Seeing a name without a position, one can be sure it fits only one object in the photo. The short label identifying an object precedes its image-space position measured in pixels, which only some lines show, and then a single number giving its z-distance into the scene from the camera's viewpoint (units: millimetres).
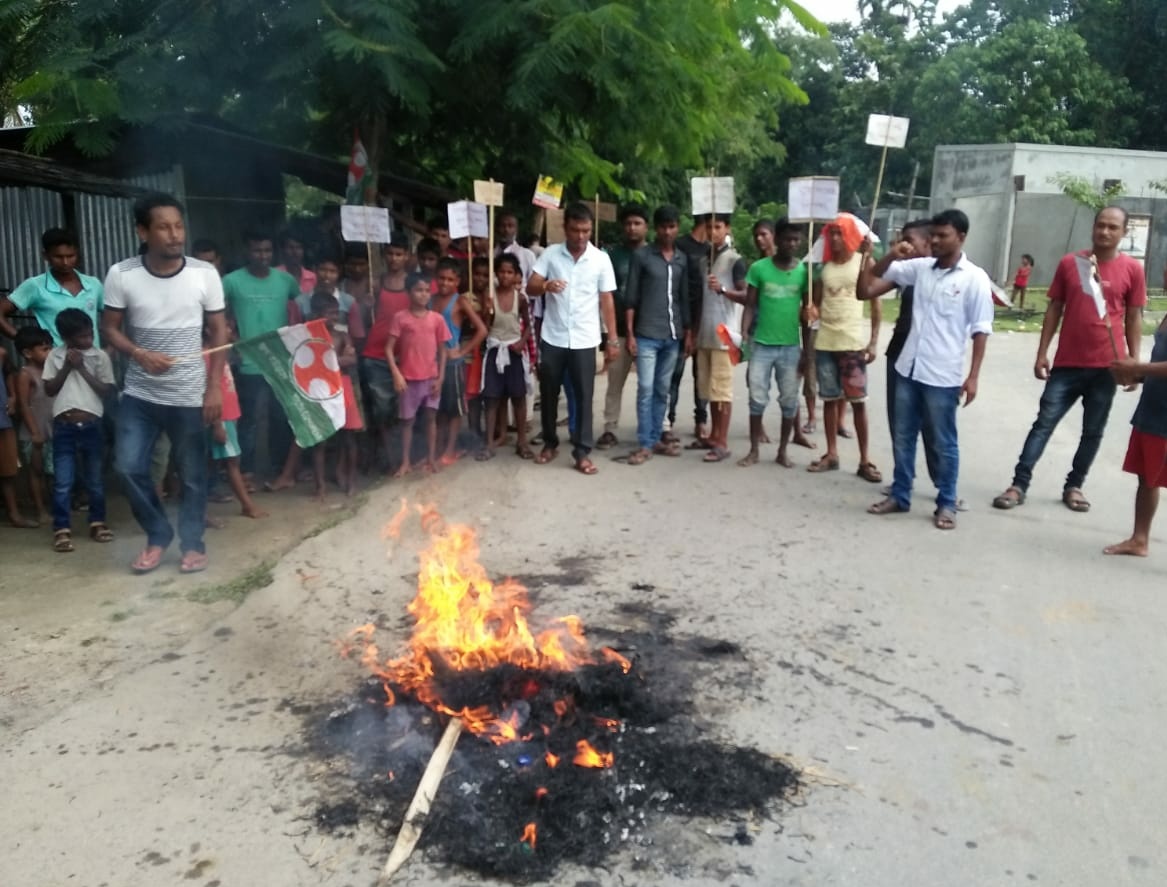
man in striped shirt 5301
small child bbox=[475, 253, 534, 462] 7992
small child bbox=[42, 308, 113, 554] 6035
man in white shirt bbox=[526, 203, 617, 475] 7621
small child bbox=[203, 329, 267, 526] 6469
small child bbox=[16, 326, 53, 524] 6398
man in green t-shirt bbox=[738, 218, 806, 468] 7660
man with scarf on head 7512
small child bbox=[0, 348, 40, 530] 6320
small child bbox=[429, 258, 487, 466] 7730
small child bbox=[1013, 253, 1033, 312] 21234
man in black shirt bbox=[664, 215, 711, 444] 8219
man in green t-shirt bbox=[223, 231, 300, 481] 7129
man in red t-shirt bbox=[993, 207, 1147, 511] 6523
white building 27688
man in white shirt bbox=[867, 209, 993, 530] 6266
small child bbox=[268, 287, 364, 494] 7073
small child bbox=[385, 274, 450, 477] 7270
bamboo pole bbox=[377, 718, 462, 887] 2982
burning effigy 3125
